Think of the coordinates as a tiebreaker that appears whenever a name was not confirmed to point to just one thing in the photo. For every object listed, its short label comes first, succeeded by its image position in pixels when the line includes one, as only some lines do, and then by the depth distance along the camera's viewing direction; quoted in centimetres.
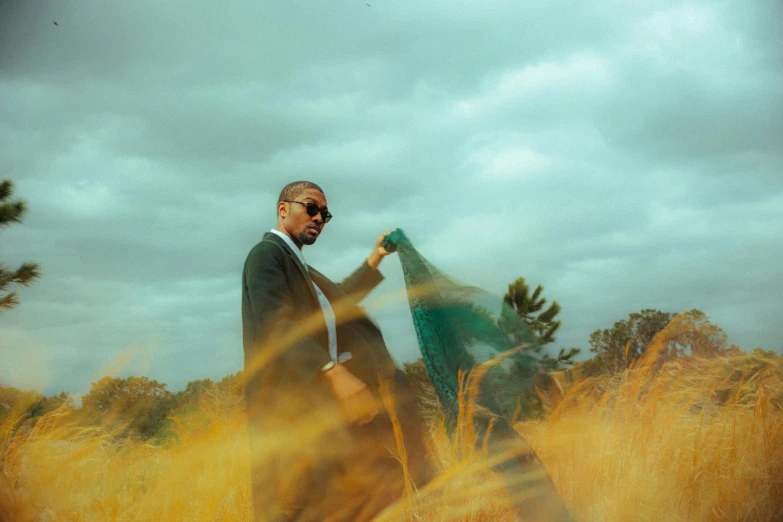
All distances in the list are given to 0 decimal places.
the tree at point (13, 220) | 936
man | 212
